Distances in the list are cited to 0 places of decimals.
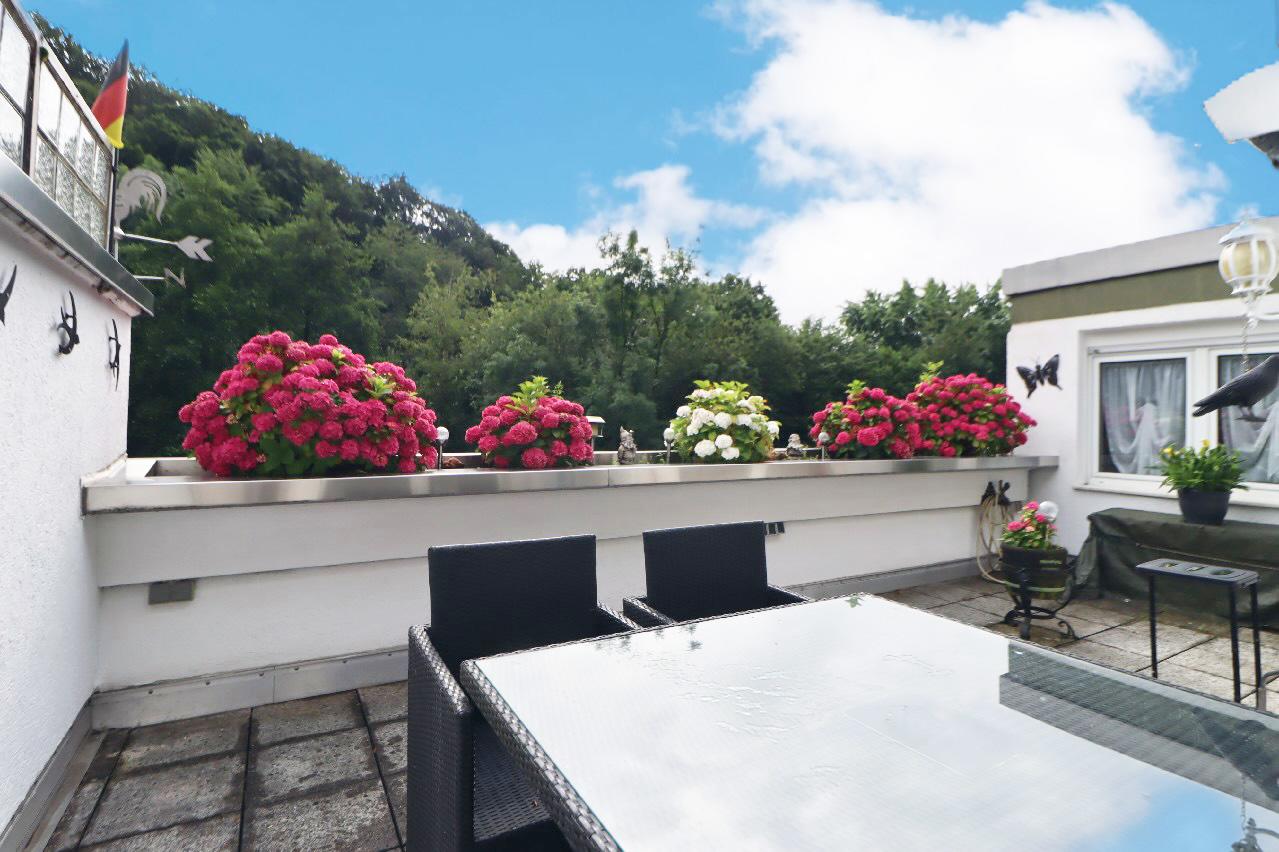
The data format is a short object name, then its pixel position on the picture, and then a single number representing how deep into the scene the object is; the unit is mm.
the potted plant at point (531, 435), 3387
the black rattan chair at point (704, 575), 2158
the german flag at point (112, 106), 2947
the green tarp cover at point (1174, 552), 3820
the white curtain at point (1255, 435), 4355
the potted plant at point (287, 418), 2635
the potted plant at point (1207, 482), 4148
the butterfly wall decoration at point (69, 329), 1933
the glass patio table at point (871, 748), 914
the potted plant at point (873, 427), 4648
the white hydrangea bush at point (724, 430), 4039
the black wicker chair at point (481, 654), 1241
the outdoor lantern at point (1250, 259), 3424
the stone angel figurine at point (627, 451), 4145
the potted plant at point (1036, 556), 3570
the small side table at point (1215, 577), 2418
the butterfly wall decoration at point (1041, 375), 5410
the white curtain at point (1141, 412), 4832
